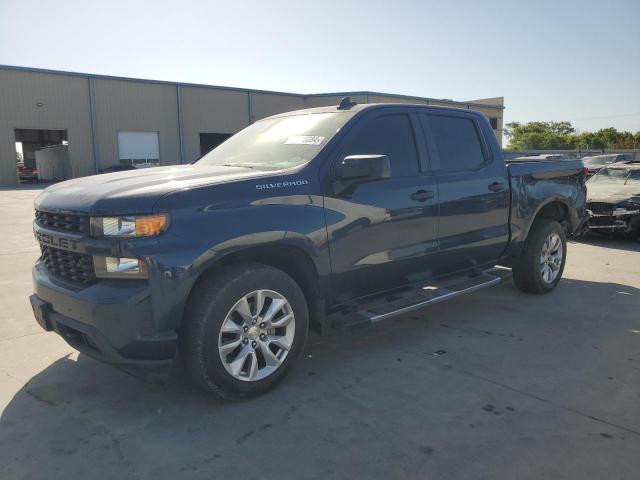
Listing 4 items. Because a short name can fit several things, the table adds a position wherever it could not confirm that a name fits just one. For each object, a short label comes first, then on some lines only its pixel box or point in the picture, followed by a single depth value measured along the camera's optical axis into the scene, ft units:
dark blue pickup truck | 9.66
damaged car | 30.12
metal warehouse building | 98.89
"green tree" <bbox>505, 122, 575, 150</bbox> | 272.10
